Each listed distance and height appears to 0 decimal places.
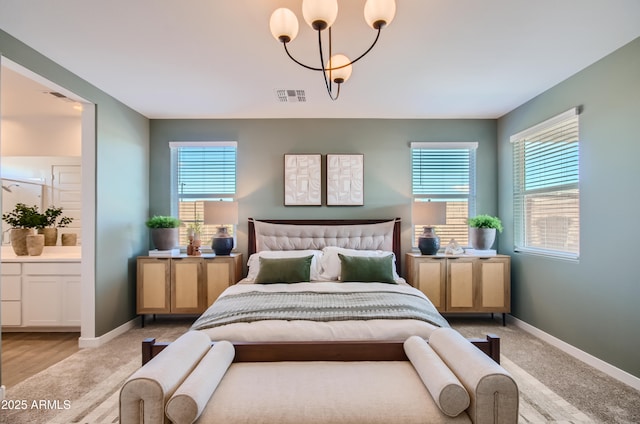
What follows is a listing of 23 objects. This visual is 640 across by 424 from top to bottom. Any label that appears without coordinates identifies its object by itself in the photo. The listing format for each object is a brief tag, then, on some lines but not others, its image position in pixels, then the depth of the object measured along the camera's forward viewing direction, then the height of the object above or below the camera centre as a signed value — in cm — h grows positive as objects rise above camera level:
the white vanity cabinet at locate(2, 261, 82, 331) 362 -95
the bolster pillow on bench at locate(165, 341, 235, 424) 134 -80
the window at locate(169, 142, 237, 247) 447 +46
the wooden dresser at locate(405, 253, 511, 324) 392 -87
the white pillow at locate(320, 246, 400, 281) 356 -53
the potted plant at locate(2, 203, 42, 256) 374 -15
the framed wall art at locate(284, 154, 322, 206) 437 +45
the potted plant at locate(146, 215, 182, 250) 410 -23
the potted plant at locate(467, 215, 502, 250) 406 -22
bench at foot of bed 138 -87
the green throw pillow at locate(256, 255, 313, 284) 333 -61
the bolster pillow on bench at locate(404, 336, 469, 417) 139 -79
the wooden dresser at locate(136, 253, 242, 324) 389 -88
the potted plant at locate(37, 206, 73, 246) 393 -15
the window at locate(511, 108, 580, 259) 318 +29
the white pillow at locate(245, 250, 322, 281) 358 -54
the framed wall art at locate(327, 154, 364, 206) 437 +45
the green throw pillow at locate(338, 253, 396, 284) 334 -60
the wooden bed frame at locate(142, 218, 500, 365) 194 -84
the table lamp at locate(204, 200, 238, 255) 400 -6
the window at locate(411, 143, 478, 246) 447 +43
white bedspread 206 -78
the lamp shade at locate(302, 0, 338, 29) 157 +100
